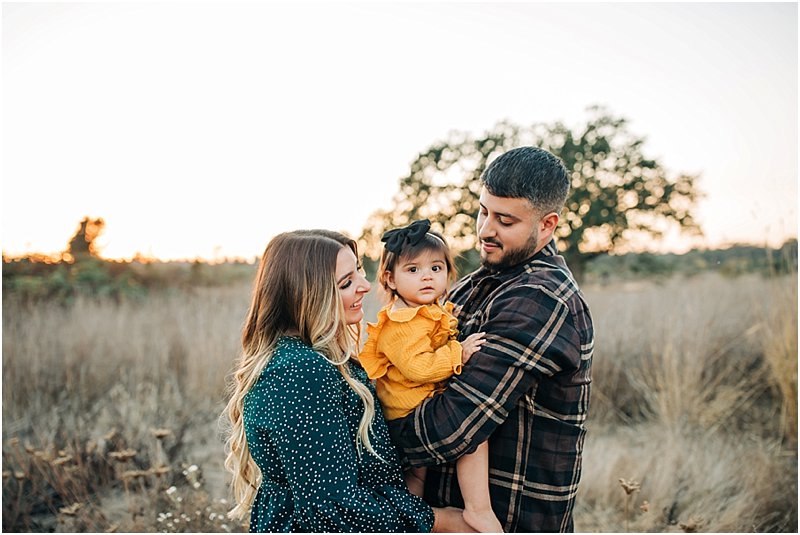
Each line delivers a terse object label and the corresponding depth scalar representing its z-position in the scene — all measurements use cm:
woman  192
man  213
